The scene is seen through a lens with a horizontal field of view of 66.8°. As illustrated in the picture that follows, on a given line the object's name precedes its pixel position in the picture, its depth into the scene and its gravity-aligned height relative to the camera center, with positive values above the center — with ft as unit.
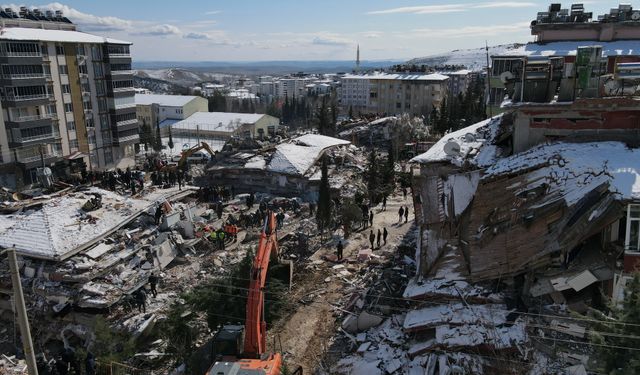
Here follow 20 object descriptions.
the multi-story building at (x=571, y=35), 83.66 +6.23
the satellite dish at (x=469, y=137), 59.57 -7.97
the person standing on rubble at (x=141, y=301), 57.52 -25.76
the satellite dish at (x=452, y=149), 54.24 -8.42
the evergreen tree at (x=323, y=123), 181.68 -17.68
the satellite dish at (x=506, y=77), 56.71 -0.73
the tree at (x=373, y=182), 97.55 -21.78
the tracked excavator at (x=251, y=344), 35.58 -20.68
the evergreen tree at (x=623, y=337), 24.78 -13.83
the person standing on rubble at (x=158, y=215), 78.84 -21.73
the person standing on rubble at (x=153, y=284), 60.29 -25.15
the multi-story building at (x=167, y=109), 269.64 -17.08
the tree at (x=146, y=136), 185.80 -22.28
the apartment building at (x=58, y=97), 110.52 -4.36
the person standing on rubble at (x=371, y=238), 68.63 -22.73
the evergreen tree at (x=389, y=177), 101.52 -21.70
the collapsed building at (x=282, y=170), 107.86 -21.75
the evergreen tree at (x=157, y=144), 179.02 -24.11
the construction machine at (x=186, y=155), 120.98 -19.74
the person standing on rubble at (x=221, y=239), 73.97 -24.17
